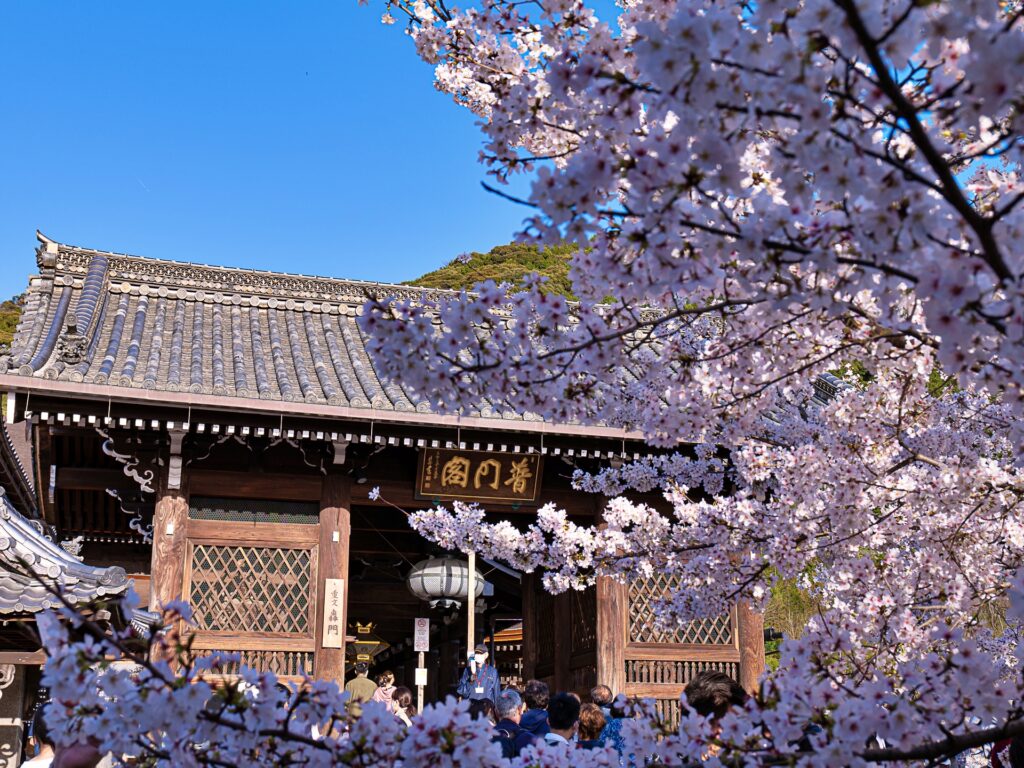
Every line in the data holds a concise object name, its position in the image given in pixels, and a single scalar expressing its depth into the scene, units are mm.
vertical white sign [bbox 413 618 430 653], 12328
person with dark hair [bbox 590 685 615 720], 6977
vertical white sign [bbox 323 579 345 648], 9688
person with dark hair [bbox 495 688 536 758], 5562
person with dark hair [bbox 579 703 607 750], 6035
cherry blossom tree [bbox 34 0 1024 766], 2047
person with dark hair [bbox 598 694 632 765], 5445
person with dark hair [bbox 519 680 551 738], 6242
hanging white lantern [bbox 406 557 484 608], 11133
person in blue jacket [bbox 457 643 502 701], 9742
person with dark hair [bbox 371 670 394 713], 9019
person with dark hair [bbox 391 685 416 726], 9234
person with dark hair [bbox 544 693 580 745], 5578
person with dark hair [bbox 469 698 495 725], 6824
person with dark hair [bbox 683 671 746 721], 4055
